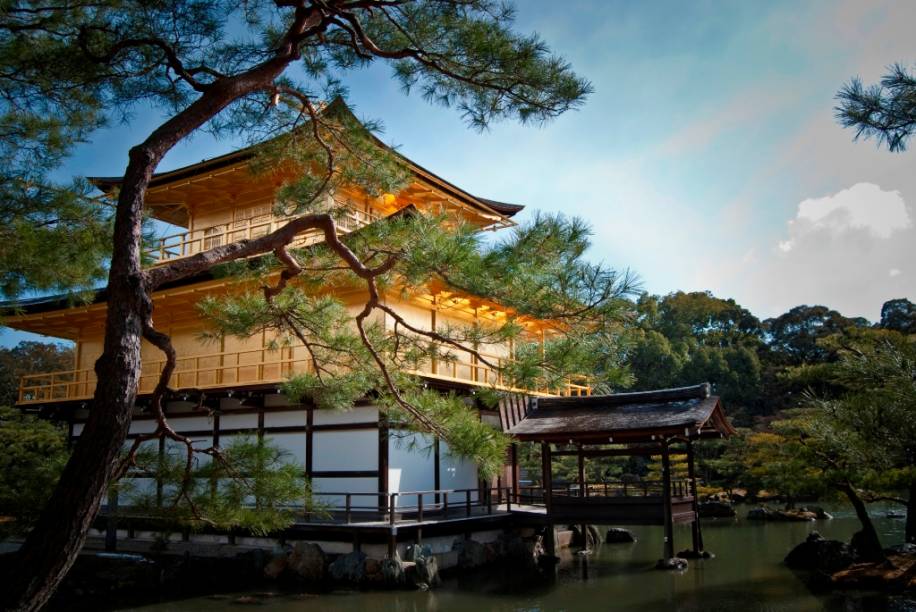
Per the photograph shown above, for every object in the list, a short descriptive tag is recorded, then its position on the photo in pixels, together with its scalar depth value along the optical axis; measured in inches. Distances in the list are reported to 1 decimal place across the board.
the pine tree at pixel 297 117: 189.9
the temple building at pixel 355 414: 488.7
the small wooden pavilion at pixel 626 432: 483.2
